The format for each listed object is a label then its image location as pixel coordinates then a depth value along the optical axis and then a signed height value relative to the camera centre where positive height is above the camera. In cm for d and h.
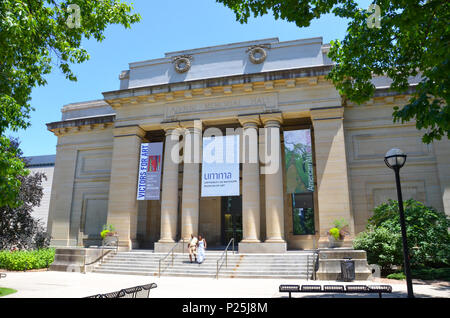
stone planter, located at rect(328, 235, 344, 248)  1812 -48
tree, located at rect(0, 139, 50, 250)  2317 +78
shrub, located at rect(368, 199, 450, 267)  1538 +5
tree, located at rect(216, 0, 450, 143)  709 +523
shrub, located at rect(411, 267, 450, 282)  1402 -167
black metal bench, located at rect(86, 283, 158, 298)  627 -116
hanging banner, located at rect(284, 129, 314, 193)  1991 +419
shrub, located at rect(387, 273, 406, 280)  1435 -180
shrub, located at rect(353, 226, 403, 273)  1554 -66
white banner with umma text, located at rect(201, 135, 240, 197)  1978 +391
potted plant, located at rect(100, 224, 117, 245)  2152 -16
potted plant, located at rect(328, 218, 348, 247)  1794 -1
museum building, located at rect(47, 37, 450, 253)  1998 +490
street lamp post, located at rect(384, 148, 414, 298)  818 +149
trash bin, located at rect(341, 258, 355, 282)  1395 -151
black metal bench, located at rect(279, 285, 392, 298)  829 -139
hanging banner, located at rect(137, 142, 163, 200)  2194 +396
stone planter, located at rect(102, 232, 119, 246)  2151 -41
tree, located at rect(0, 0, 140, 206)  849 +507
